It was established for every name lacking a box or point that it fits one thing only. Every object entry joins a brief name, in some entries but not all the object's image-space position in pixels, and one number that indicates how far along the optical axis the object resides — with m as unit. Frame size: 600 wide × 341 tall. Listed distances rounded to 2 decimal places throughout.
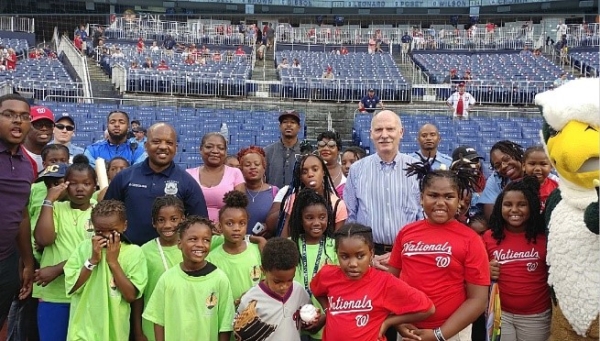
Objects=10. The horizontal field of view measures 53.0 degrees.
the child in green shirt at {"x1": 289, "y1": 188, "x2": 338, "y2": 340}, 3.45
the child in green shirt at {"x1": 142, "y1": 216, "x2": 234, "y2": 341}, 3.27
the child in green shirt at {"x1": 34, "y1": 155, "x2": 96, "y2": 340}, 3.70
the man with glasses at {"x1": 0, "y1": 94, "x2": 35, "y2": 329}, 3.31
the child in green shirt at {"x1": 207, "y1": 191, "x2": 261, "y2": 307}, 3.49
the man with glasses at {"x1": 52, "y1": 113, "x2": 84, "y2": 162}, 5.32
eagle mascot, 2.85
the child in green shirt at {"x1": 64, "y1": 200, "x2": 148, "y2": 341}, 3.38
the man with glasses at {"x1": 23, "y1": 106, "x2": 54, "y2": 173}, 4.79
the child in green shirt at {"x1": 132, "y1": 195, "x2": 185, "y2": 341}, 3.52
